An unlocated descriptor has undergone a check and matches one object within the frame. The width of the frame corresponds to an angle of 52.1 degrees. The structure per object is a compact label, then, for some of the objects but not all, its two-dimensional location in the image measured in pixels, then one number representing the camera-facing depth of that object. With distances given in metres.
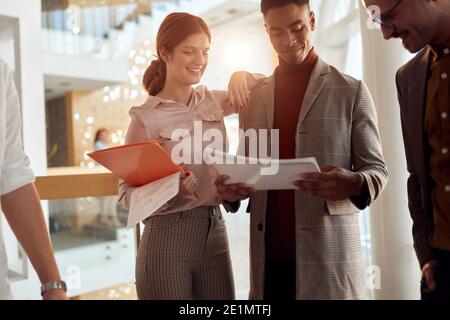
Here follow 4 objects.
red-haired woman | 1.17
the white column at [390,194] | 1.31
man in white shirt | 0.95
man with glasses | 1.02
